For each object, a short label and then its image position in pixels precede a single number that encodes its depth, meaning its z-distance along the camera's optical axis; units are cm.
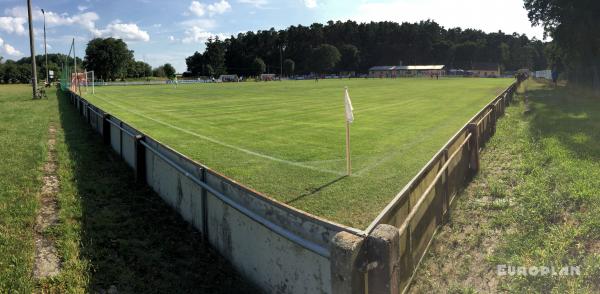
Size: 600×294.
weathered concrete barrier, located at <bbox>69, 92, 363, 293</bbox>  364
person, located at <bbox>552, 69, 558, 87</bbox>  5161
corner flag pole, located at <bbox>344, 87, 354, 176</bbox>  891
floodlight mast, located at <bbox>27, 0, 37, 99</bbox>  3569
